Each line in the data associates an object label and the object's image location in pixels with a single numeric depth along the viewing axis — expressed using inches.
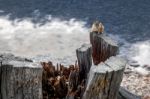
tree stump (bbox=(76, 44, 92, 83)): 262.8
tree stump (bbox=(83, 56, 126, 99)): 225.9
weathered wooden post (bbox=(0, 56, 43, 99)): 226.9
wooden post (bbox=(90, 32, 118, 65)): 257.7
